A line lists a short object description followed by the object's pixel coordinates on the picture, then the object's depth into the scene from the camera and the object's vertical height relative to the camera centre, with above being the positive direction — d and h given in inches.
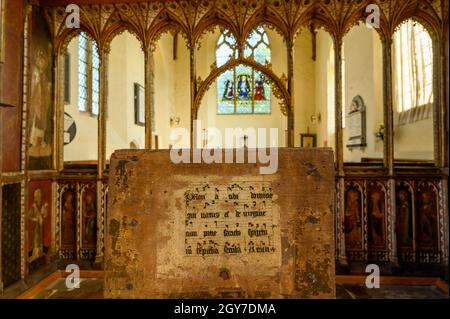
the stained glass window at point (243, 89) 500.7 +121.6
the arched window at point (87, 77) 278.2 +80.1
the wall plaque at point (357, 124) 298.2 +41.6
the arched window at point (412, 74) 215.3 +65.4
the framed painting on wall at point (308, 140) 476.1 +40.3
